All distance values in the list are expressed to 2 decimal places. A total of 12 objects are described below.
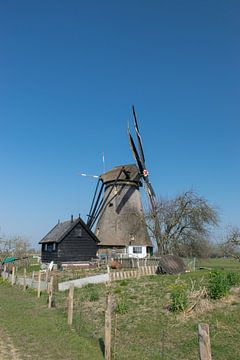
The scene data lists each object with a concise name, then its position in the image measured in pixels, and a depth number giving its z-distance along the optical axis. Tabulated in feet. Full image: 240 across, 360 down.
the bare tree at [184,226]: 133.49
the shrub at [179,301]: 40.52
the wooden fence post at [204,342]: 19.31
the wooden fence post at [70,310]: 41.60
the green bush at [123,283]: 67.26
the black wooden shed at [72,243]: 127.44
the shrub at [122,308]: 43.93
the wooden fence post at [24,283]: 77.55
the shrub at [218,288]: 42.85
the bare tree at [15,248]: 185.18
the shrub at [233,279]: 50.24
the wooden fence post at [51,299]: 53.62
